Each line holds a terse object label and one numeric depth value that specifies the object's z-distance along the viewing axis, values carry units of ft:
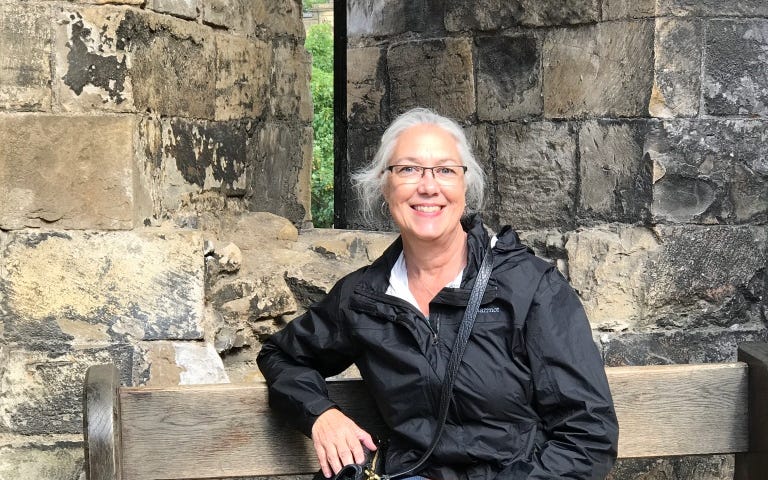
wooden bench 8.15
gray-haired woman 7.17
